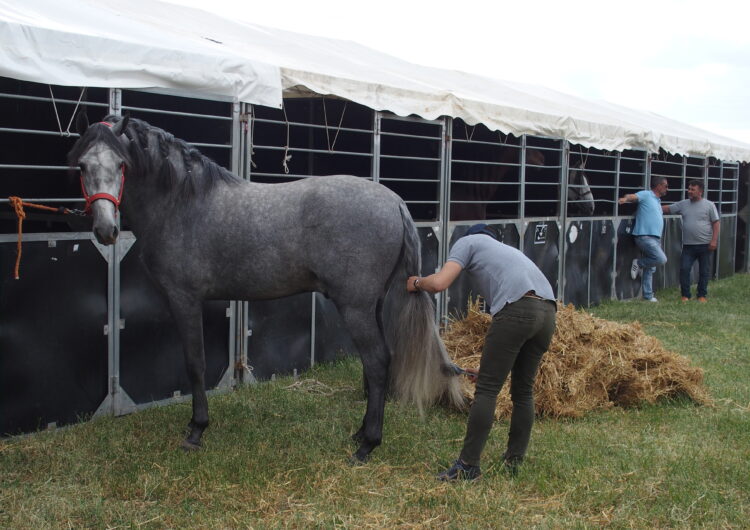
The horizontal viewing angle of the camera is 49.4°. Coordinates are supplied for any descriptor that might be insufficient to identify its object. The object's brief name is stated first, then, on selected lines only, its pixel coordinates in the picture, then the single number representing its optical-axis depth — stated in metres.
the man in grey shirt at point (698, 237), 12.21
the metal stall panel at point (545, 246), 9.88
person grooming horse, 4.33
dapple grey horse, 4.84
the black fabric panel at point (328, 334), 7.21
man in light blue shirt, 11.86
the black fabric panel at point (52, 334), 5.03
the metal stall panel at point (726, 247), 15.56
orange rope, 4.74
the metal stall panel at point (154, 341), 5.67
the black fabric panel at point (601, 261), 11.27
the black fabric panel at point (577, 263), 10.67
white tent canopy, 4.46
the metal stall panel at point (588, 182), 11.16
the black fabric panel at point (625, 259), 11.94
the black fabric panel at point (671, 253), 13.23
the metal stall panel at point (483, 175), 10.12
